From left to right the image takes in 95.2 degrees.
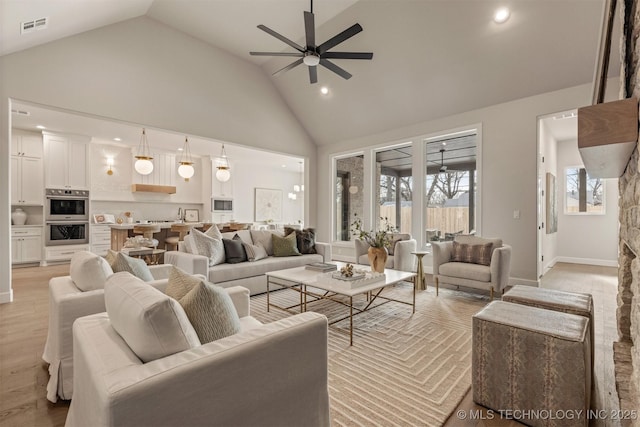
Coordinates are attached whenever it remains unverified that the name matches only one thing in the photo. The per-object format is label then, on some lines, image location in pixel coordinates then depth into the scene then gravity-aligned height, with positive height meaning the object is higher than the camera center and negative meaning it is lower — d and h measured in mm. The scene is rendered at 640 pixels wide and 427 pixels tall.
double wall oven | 6152 -70
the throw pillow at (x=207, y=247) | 3727 -427
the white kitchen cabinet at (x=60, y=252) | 6086 -804
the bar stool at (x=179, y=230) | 5750 -322
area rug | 1687 -1124
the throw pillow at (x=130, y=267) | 2076 -381
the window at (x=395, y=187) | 6027 +580
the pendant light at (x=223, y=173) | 6703 +933
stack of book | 3435 -639
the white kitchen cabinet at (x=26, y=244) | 5824 -625
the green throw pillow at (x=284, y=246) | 4438 -491
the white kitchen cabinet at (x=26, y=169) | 5941 +936
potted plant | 3297 -432
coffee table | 2688 -689
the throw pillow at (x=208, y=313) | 1241 -434
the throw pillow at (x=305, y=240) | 4671 -421
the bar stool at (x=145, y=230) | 5090 -284
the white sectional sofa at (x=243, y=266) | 3451 -688
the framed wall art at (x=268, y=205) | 10191 +327
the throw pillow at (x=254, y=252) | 4141 -551
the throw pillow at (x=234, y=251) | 3949 -518
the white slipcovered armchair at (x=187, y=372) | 871 -538
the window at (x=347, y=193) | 6931 +510
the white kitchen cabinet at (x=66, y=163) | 6203 +1124
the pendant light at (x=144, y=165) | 5328 +902
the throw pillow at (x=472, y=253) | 3871 -535
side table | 4191 -932
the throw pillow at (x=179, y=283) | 1388 -340
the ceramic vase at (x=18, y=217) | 5965 -67
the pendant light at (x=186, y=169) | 5946 +911
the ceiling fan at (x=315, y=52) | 3090 +1915
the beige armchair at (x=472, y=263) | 3527 -654
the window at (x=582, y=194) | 6445 +461
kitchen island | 5742 -409
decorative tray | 2814 -656
